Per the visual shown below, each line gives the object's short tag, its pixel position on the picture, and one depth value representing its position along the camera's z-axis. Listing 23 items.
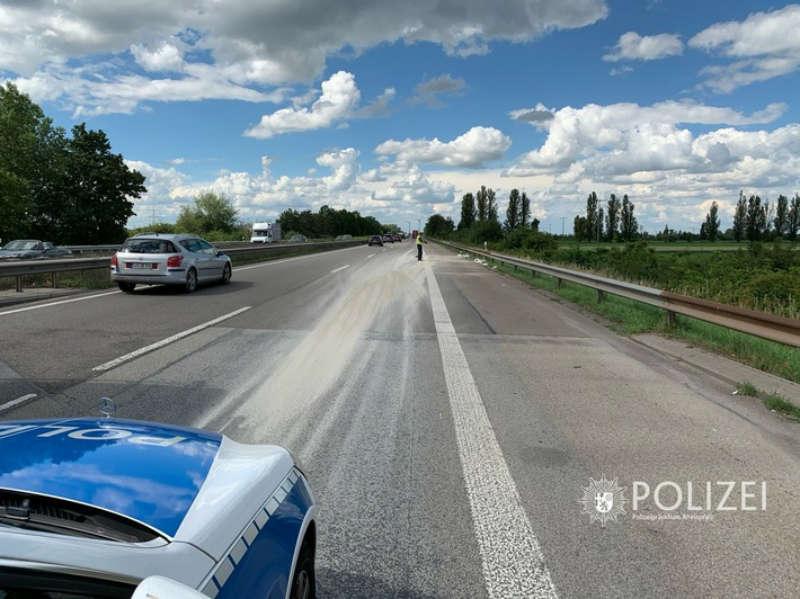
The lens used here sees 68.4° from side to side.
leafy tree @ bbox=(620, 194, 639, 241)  146.00
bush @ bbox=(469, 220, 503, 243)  65.76
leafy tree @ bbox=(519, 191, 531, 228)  121.94
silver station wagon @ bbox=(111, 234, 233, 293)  14.90
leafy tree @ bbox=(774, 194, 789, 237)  128.25
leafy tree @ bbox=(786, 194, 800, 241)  126.31
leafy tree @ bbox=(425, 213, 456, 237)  158.86
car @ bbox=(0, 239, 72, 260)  28.97
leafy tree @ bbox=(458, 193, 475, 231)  143.88
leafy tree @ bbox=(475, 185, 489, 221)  129.57
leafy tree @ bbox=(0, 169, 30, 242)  49.59
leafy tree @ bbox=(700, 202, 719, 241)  138.62
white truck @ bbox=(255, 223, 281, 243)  68.31
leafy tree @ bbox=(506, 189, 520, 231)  121.00
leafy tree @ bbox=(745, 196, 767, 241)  127.00
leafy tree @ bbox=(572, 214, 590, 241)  146.05
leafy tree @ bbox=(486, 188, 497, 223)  128.94
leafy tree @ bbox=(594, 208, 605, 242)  141.50
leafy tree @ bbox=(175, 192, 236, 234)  119.12
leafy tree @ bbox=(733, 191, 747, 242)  129.50
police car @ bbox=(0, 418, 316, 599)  1.40
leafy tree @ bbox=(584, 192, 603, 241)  143.12
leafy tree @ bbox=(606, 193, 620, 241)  145.50
